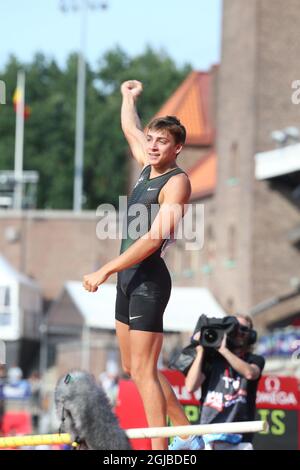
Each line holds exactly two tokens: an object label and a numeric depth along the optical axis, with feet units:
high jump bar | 37.62
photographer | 60.59
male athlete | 45.51
